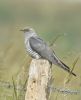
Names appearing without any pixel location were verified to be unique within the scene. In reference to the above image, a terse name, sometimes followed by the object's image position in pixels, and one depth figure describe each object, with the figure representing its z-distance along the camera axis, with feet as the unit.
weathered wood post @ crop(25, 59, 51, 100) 48.16
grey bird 56.26
